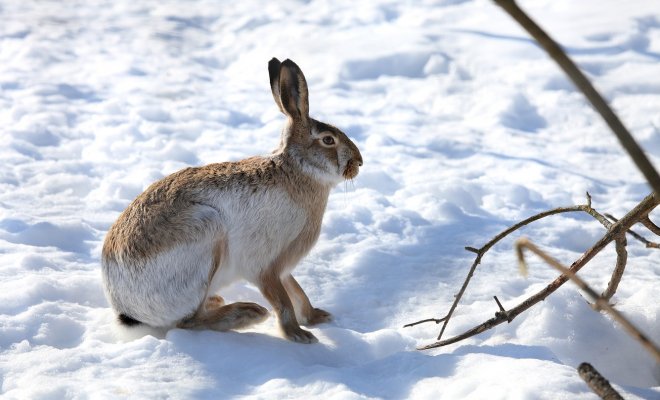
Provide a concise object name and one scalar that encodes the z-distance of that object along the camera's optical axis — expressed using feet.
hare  20.86
